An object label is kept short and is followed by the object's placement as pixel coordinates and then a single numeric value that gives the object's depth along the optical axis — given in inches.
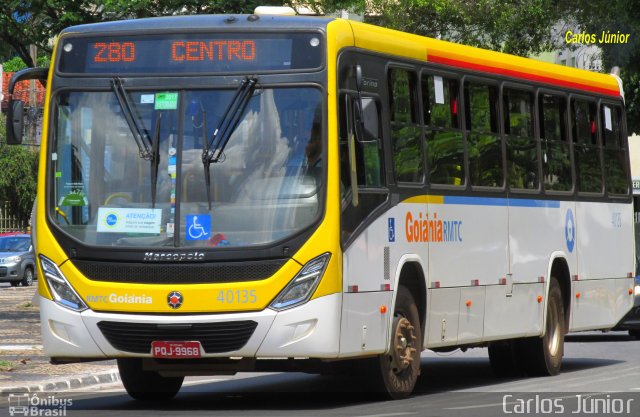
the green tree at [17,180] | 2866.6
